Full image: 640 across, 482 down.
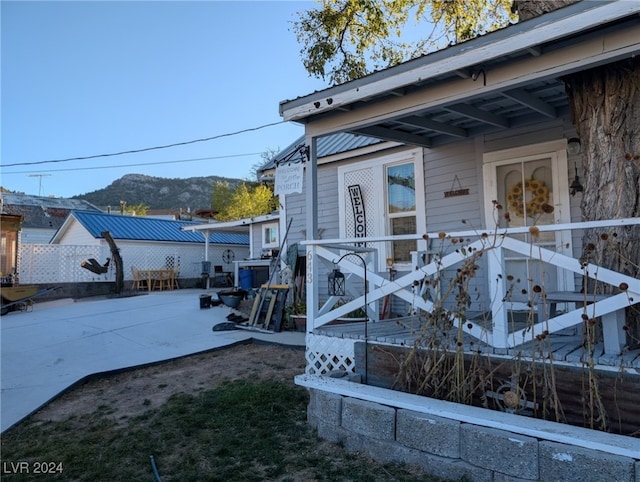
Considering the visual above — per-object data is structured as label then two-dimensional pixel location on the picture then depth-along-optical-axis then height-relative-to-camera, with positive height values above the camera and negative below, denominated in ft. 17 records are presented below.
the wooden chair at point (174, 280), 56.85 -1.71
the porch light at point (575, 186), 15.76 +2.75
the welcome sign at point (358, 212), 22.94 +2.78
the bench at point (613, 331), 8.67 -1.36
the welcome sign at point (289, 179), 17.04 +3.39
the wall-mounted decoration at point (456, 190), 19.24 +3.24
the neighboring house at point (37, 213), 85.20 +11.24
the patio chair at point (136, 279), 53.89 -1.44
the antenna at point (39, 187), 114.12 +20.98
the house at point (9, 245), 40.52 +2.21
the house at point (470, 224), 7.88 +1.73
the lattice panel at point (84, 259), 46.57 +0.79
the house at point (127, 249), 48.03 +2.32
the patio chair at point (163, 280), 55.62 -1.66
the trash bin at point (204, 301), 32.37 -2.57
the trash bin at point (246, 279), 41.71 -1.22
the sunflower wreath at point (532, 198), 16.84 +2.62
